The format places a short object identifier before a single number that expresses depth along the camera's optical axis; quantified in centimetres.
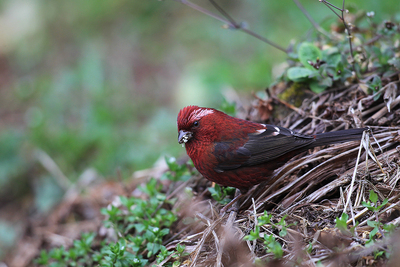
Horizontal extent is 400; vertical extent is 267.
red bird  664
